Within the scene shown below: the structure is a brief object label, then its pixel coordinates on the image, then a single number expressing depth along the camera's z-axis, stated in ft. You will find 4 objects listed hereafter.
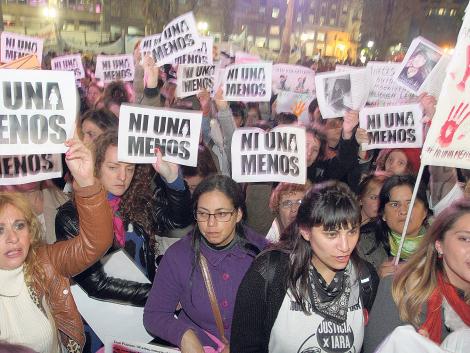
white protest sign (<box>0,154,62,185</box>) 9.26
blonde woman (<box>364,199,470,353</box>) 7.30
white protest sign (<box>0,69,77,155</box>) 8.58
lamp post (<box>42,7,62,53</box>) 137.11
